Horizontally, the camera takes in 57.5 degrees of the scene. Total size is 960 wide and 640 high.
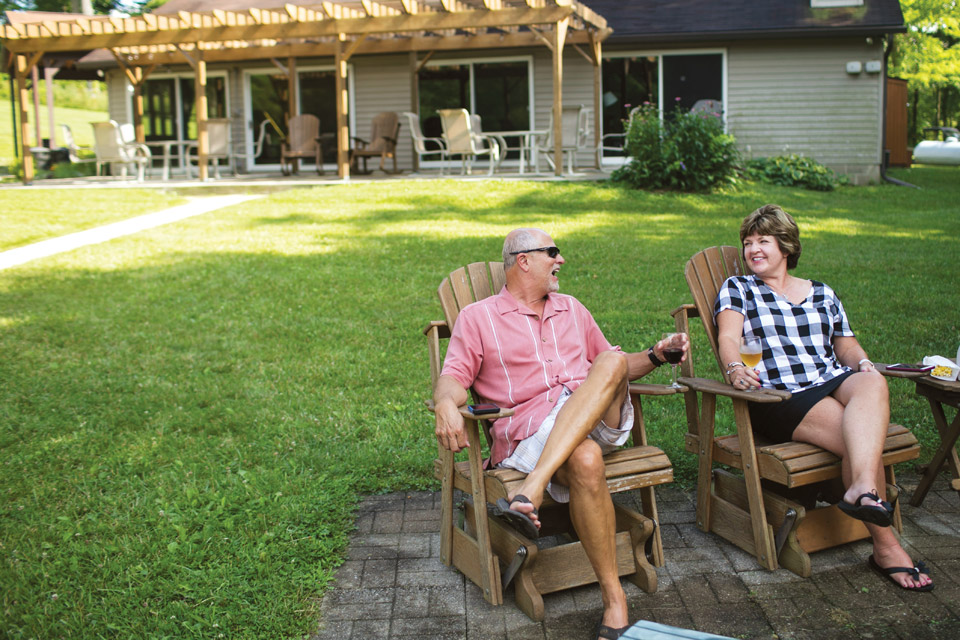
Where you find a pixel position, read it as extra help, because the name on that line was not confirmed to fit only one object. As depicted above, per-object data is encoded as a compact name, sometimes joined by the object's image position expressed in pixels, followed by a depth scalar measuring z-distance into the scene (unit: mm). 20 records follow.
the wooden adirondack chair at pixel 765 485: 2998
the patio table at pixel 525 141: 13461
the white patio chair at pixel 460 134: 13211
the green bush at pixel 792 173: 14000
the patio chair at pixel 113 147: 14594
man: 2701
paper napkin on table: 3289
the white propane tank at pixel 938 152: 23062
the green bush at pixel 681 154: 11711
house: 15469
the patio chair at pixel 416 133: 14060
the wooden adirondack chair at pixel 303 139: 15141
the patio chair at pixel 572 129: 13539
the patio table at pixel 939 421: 3258
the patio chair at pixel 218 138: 14820
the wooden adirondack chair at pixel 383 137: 15039
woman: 2900
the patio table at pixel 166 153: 14836
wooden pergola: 12945
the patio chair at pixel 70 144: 17847
